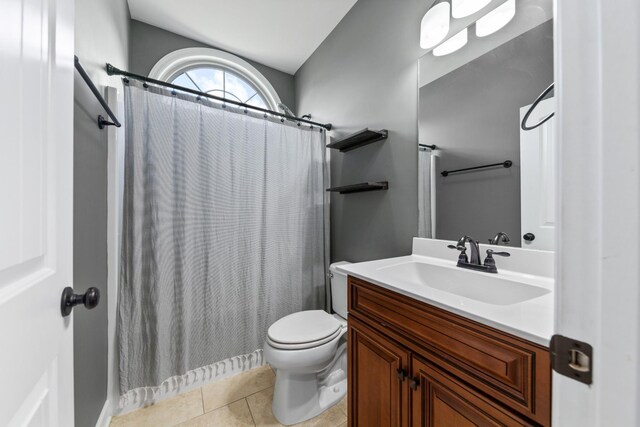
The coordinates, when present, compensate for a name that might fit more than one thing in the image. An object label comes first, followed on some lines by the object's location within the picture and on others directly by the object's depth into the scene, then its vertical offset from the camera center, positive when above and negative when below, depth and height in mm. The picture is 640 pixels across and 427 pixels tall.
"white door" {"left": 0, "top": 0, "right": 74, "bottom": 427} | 359 +6
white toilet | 1276 -811
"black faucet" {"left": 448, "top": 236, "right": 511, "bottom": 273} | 1017 -195
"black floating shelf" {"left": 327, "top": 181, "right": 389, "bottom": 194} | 1570 +181
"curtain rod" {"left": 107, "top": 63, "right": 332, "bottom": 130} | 1315 +773
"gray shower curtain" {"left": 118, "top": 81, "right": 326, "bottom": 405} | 1401 -148
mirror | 953 +380
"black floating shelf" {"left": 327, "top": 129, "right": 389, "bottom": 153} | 1579 +523
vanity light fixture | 1260 +1010
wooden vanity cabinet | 556 -450
